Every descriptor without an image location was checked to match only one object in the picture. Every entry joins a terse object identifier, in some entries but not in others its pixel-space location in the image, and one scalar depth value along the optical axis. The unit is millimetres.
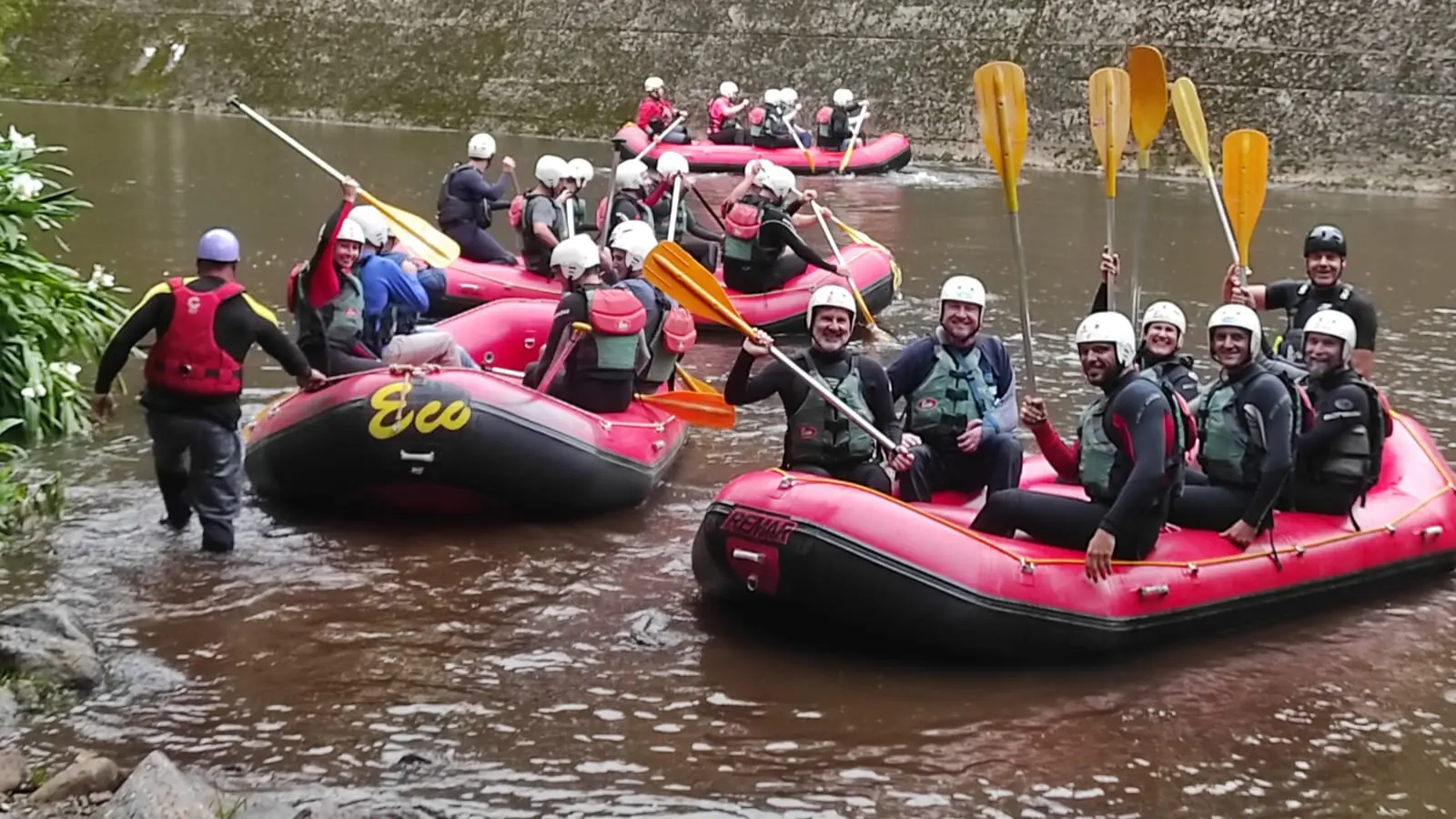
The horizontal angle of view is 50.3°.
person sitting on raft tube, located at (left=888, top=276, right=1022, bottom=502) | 6973
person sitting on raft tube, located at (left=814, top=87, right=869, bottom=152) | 24172
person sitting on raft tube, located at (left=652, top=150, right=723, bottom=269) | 12438
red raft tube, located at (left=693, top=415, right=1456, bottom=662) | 6055
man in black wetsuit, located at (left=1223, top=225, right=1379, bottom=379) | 8203
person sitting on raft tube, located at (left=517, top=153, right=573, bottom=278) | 11867
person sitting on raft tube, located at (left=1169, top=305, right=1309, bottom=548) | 6453
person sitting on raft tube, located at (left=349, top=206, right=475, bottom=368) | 8219
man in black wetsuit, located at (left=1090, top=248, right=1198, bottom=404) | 6562
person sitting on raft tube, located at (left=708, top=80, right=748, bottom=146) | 24953
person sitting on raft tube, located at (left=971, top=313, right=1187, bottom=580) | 6012
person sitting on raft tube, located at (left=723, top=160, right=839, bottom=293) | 12086
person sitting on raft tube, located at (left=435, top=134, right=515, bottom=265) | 12711
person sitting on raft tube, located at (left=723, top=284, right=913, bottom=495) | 6719
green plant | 8609
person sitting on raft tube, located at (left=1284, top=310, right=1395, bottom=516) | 7059
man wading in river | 6836
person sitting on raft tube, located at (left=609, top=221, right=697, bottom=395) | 8633
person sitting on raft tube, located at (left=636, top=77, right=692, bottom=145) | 24359
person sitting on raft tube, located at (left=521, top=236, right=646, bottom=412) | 8141
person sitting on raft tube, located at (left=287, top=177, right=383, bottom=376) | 7871
